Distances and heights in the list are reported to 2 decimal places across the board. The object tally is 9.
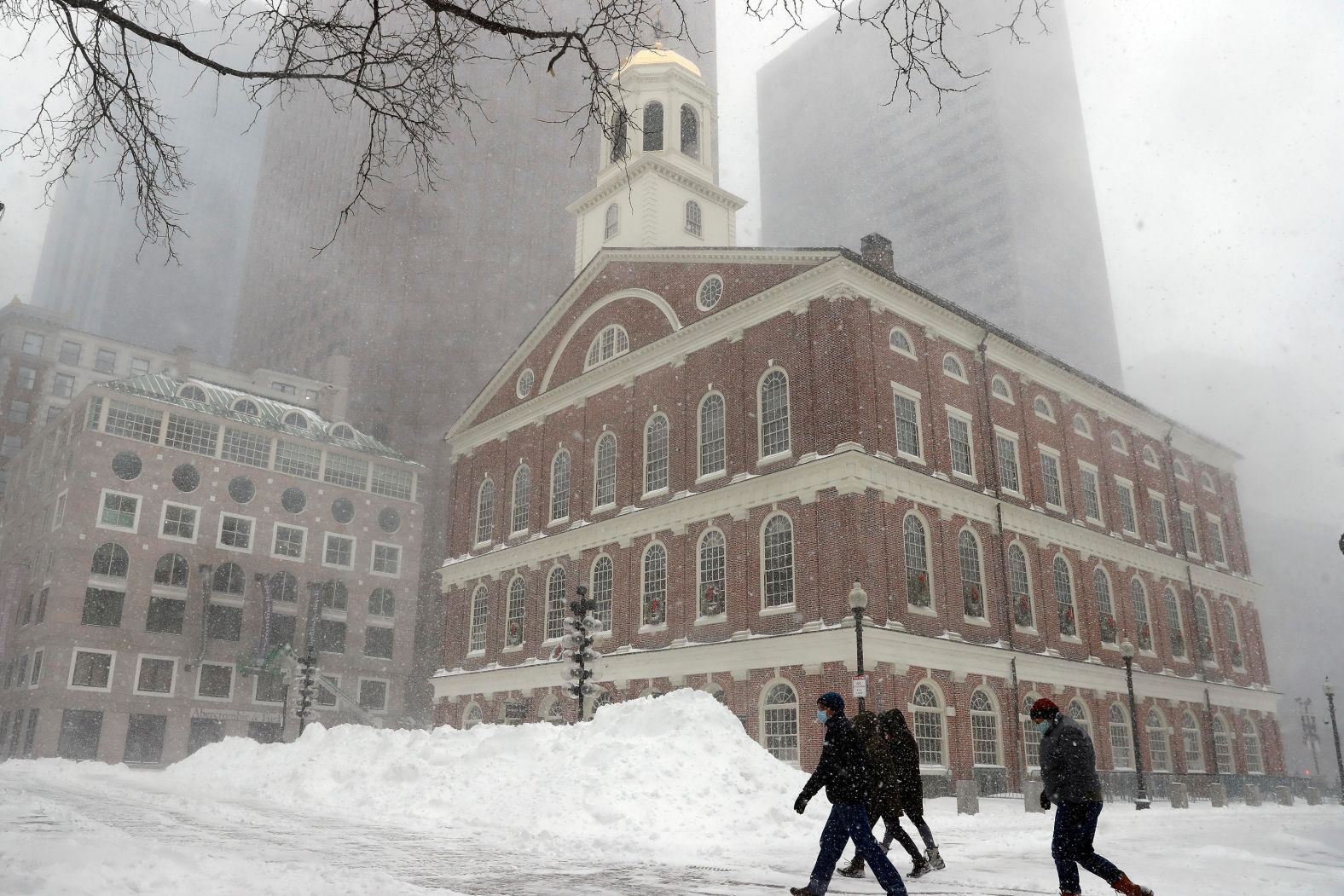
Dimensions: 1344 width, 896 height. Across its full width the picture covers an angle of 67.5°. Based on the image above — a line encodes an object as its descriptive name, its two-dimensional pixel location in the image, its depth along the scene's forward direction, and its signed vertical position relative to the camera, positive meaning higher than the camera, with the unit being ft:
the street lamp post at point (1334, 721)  112.47 +4.80
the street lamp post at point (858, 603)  70.74 +10.81
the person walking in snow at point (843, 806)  28.99 -1.19
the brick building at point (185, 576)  165.58 +32.74
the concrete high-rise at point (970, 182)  362.94 +221.88
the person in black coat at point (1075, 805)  28.91 -1.16
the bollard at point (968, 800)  70.85 -2.44
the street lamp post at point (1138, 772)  82.53 -0.65
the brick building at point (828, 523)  93.20 +25.60
